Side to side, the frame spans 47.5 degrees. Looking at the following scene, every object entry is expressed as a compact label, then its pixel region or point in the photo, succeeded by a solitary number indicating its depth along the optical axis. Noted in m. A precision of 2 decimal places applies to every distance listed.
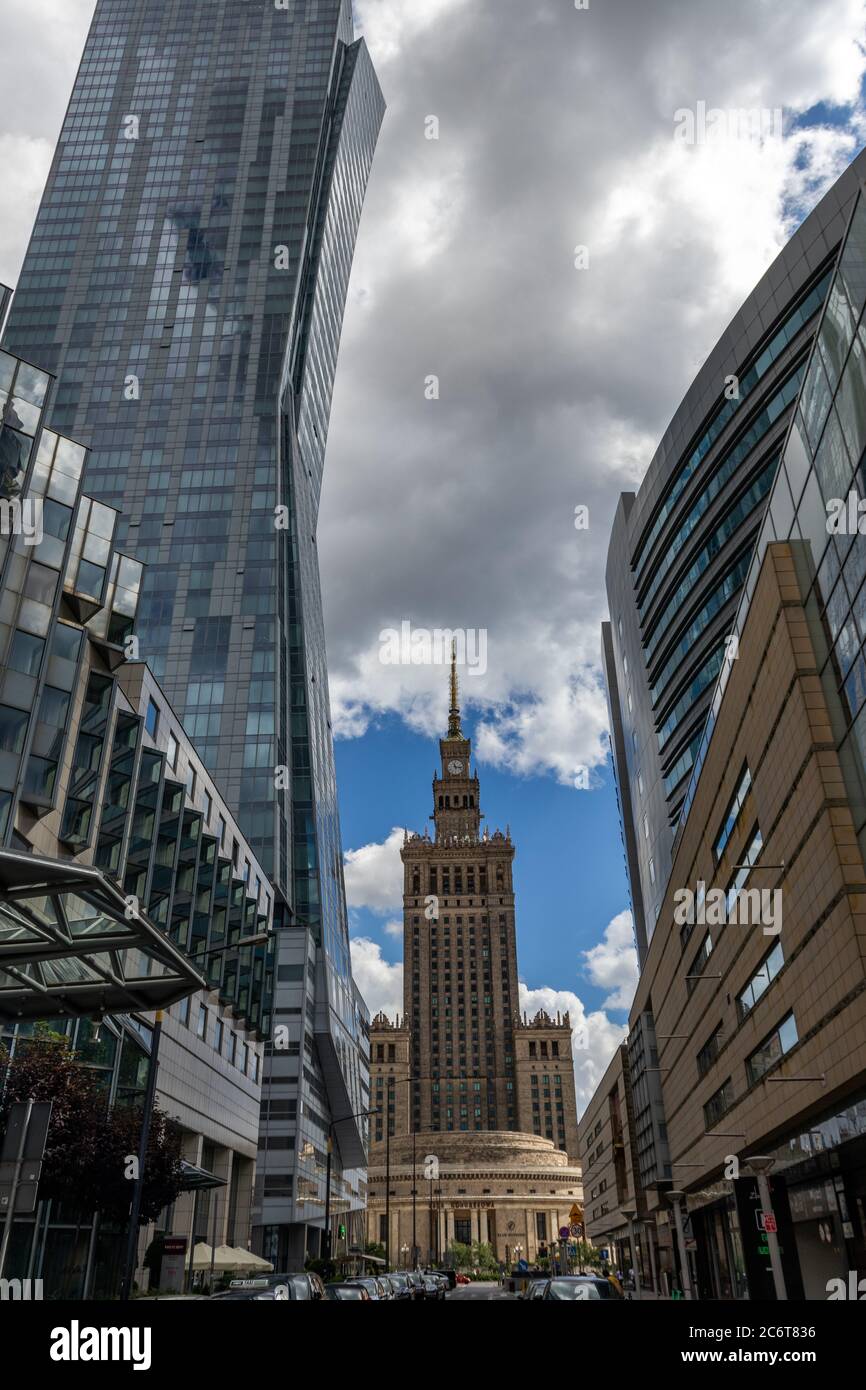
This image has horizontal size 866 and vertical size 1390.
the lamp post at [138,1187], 22.67
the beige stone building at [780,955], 20.88
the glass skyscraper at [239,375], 86.00
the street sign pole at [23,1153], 13.30
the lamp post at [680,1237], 36.88
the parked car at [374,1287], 30.69
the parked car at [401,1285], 37.58
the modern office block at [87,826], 15.37
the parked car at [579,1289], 19.56
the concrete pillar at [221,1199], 56.31
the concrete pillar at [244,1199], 61.81
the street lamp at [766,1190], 21.25
